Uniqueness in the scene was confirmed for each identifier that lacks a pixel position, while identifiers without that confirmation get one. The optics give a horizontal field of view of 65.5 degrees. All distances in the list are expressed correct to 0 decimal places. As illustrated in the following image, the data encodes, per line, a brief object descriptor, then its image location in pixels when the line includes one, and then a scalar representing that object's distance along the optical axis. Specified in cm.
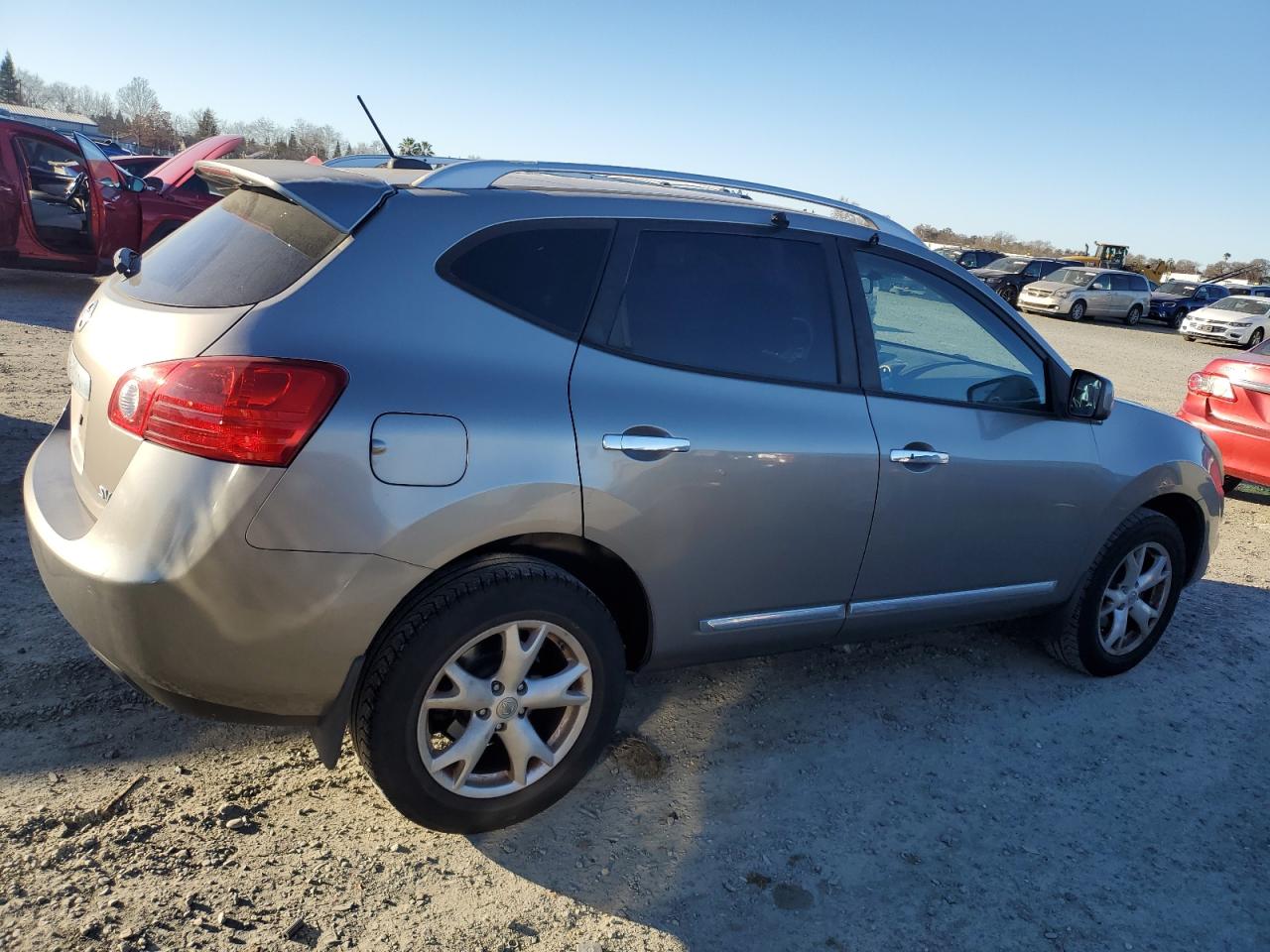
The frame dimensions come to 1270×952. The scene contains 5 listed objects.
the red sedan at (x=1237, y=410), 706
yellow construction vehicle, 4966
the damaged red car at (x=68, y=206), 1049
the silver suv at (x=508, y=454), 236
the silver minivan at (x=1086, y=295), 2855
